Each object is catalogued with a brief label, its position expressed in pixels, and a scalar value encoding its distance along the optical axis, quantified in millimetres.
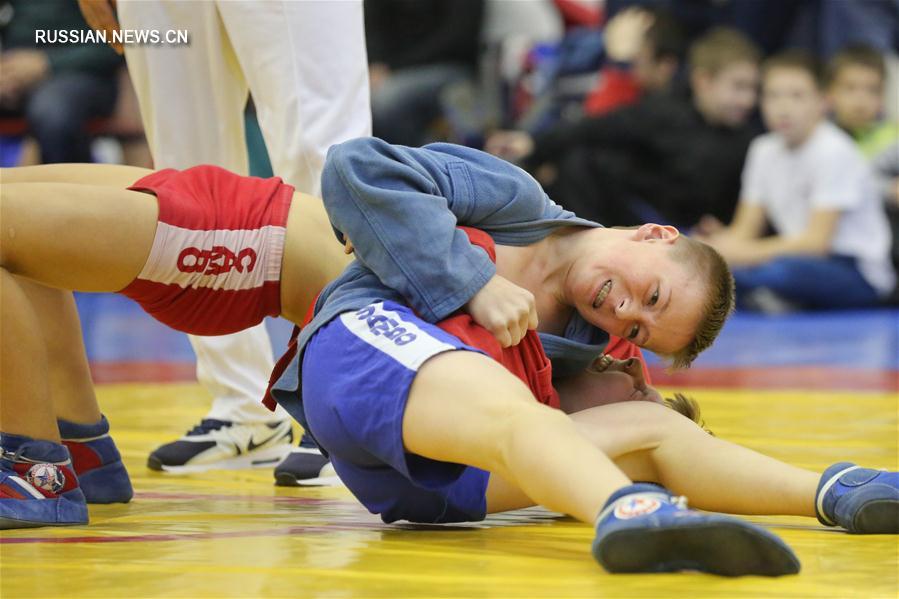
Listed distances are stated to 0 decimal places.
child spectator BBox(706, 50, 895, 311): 14586
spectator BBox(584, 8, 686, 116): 16250
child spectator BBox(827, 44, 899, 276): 15055
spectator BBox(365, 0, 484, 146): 16997
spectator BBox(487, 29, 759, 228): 15461
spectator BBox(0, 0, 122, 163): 16000
